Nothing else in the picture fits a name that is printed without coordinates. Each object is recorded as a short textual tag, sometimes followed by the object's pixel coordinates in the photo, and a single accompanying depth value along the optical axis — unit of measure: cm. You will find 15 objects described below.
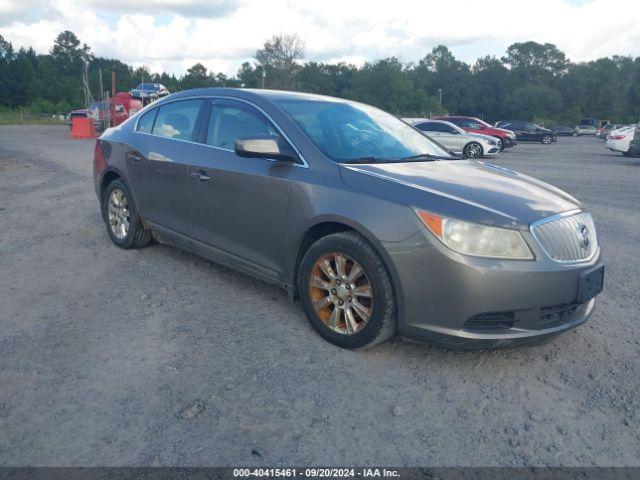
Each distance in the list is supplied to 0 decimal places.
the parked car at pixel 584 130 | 6475
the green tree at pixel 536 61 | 10869
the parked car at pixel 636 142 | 1917
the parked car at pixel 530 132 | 3934
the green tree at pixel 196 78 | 8325
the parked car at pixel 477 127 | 2731
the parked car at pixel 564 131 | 6262
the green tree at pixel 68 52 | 10125
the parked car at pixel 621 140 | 2208
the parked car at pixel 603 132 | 4772
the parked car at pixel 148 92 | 3388
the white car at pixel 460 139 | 2191
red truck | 2746
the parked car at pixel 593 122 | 7100
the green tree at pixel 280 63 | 7169
